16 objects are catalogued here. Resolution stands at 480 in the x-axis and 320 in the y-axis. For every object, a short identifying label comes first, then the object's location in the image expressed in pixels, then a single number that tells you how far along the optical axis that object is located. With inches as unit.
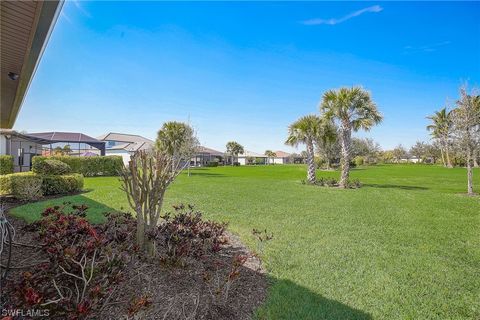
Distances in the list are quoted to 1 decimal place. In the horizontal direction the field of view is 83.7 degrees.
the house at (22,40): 138.6
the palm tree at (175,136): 1095.6
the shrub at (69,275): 86.0
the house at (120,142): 1803.6
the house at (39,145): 761.0
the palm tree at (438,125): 2073.3
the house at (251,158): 3583.9
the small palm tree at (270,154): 4260.8
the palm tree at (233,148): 3134.8
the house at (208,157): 2323.1
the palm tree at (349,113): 692.7
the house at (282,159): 4333.7
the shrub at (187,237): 148.8
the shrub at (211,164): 2223.9
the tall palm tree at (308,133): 781.3
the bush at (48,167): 429.4
